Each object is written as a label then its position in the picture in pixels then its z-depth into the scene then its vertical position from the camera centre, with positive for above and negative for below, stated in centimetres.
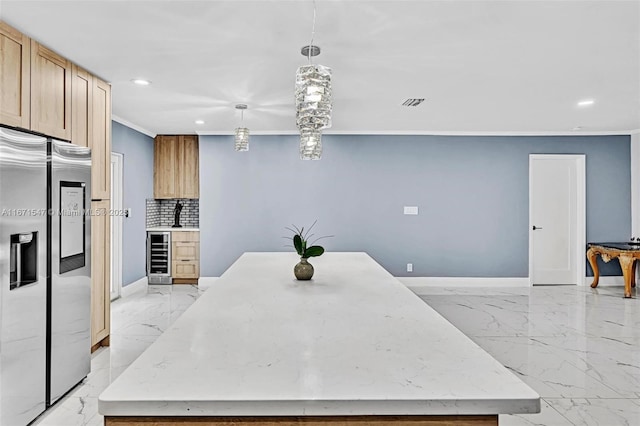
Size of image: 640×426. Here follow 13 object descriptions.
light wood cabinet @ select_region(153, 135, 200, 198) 650 +71
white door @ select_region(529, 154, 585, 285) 634 -6
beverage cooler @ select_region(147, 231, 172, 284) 641 -69
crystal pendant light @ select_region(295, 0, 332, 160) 179 +51
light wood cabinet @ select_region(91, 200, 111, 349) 341 -50
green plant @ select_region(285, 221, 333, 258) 241 -21
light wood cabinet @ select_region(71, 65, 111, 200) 312 +72
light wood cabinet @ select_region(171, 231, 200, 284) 639 -67
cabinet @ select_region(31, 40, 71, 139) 264 +81
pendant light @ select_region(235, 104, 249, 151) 421 +75
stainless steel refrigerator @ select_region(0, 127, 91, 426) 219 -35
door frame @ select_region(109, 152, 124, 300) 544 -15
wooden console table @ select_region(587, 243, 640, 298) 562 -59
